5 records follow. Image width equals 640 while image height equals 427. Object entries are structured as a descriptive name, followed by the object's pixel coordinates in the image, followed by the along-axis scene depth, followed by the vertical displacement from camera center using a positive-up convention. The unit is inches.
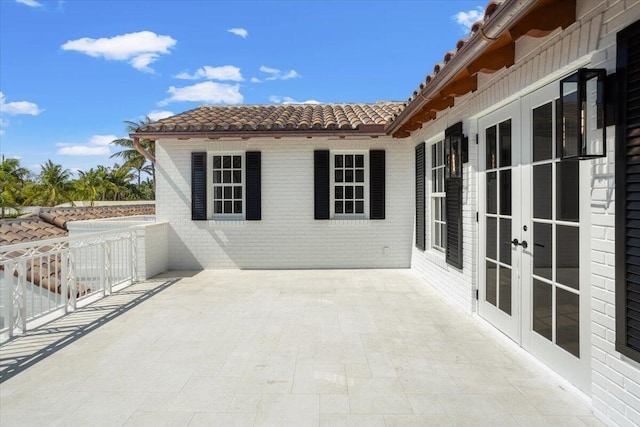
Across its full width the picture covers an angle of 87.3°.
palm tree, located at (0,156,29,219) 771.7 +66.3
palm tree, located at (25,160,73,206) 933.2 +62.6
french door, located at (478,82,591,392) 96.7 -10.9
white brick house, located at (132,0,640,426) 81.9 +8.6
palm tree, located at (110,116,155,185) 963.3 +160.1
